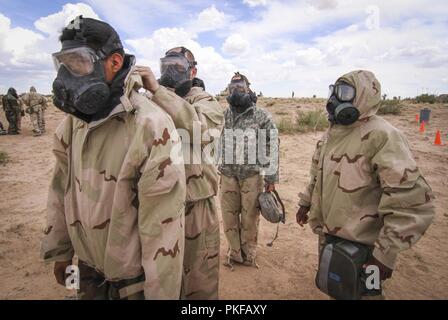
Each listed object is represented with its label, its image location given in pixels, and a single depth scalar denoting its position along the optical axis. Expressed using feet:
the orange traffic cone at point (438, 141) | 37.81
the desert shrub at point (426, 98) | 86.03
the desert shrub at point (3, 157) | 29.86
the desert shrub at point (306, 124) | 45.01
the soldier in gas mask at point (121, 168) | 4.94
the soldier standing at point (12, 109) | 43.57
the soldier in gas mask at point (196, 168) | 6.68
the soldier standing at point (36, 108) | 43.73
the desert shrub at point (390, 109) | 60.90
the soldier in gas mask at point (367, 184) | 6.63
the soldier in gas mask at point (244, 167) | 12.75
